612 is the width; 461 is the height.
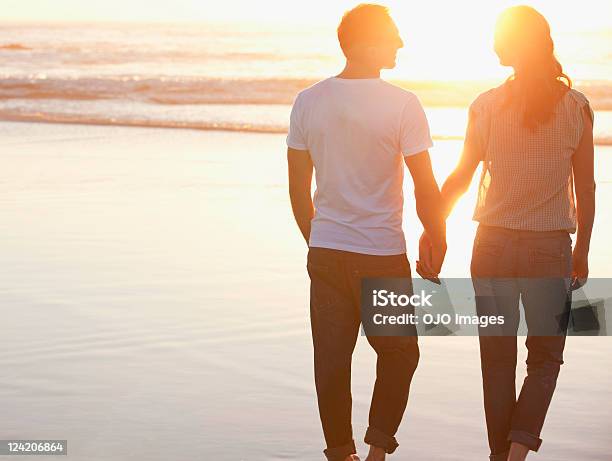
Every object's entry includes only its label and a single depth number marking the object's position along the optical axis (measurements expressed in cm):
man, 777
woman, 773
